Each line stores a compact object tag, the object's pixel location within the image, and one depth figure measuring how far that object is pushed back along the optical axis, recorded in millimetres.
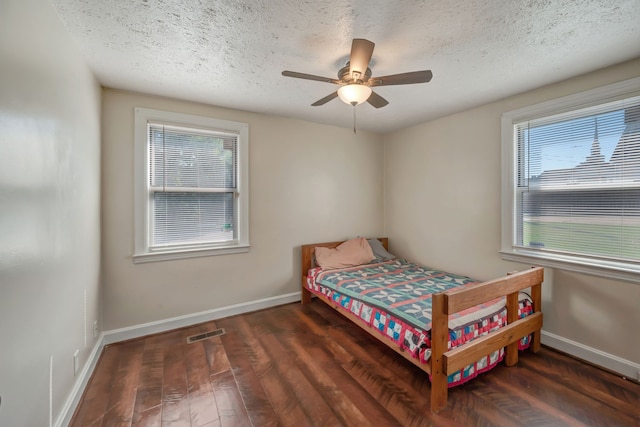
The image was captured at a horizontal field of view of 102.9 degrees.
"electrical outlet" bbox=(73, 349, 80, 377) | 1688
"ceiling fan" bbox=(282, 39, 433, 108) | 1487
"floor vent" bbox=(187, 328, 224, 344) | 2482
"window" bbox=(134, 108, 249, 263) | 2557
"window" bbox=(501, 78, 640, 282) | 1961
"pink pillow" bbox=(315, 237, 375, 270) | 3297
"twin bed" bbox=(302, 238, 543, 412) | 1637
